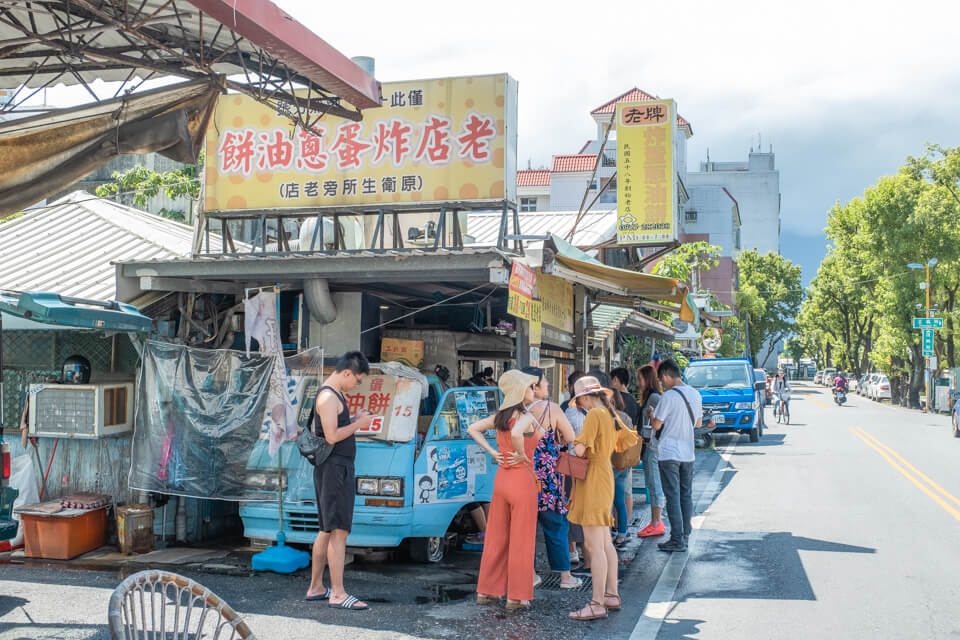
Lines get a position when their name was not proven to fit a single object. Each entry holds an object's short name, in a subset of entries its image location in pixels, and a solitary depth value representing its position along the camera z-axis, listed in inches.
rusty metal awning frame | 228.7
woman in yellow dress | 255.1
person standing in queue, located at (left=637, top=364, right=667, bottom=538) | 389.7
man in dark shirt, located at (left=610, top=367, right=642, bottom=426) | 372.6
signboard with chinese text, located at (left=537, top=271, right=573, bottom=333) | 411.2
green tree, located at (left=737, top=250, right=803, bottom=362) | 2822.3
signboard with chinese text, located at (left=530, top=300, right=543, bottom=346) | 366.9
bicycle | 1116.5
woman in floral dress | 275.0
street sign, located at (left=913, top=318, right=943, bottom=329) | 1444.4
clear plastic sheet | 333.4
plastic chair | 123.7
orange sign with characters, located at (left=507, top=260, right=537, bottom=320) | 319.9
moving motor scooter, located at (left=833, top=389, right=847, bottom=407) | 1647.4
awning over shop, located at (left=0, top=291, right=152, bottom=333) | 279.3
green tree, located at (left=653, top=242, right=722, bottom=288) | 882.8
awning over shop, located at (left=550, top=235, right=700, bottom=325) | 371.9
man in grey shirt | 350.0
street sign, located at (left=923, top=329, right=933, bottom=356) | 1535.4
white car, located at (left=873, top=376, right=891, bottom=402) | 2065.5
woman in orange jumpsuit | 260.4
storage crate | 333.1
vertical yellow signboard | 563.5
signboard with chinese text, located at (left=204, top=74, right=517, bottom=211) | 404.8
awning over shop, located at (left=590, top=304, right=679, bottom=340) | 674.2
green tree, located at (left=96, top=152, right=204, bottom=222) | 857.5
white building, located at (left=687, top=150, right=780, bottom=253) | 3206.2
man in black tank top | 263.7
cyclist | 1115.9
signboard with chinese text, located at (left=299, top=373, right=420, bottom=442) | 316.2
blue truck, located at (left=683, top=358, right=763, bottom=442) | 829.2
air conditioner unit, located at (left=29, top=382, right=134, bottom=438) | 350.0
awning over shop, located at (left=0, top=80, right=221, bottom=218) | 240.2
